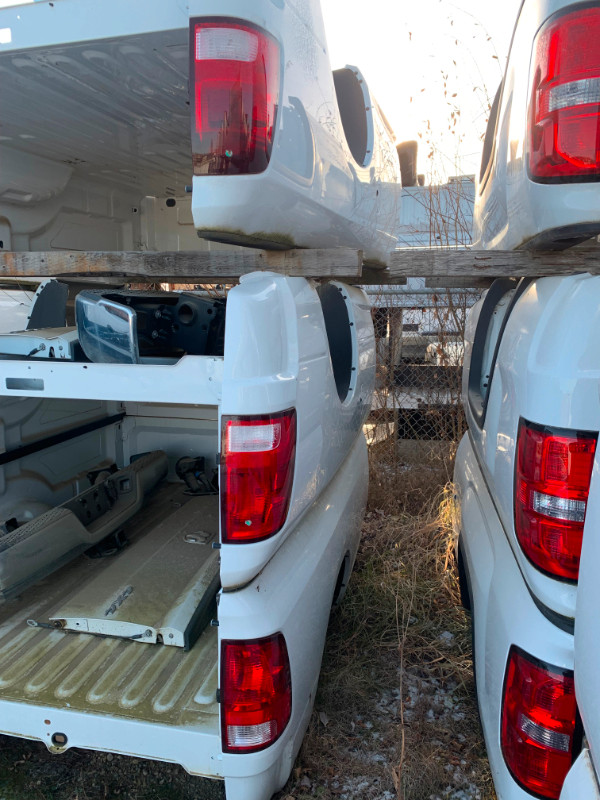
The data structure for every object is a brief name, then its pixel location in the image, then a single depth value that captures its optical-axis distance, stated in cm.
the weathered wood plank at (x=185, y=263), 220
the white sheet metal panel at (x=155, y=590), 240
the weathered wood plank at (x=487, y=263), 194
